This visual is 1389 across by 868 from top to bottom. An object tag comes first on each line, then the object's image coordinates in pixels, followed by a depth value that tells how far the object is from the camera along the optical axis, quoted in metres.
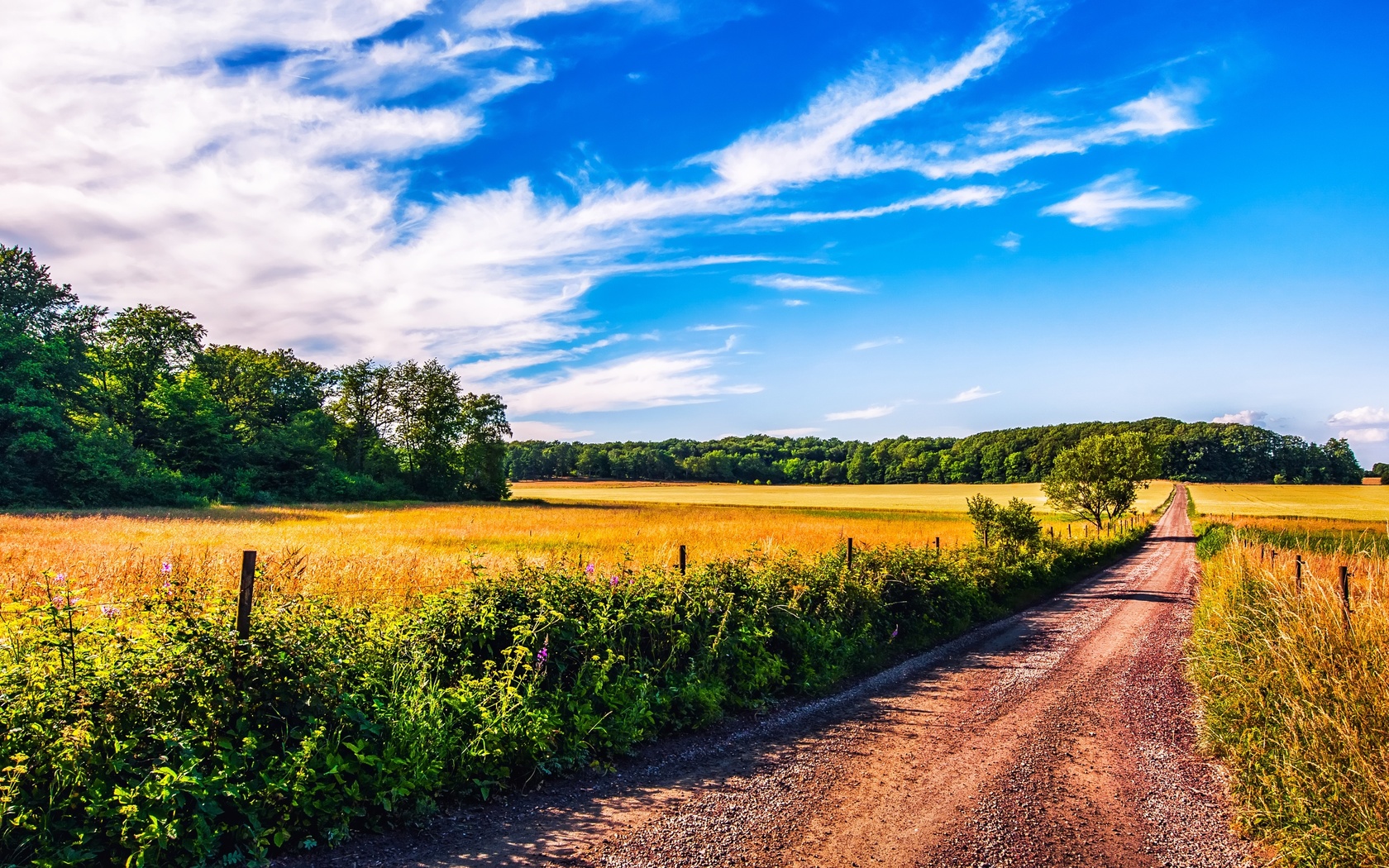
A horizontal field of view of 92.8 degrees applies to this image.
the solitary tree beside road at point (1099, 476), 51.72
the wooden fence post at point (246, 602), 5.02
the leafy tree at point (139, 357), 46.62
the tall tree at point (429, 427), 66.88
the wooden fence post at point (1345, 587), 7.28
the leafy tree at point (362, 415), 65.88
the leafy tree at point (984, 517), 20.97
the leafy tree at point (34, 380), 34.31
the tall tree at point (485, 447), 67.94
